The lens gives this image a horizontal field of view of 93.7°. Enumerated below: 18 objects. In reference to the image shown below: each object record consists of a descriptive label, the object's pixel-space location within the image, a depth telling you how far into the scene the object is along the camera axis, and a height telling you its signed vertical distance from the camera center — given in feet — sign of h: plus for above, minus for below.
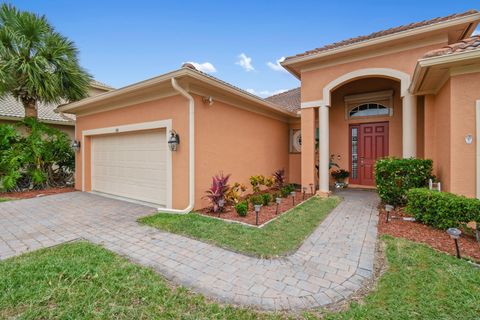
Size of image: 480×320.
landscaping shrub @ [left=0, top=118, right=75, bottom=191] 27.22 +0.22
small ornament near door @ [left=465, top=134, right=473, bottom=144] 14.78 +1.20
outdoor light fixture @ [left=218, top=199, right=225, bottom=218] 18.21 -3.66
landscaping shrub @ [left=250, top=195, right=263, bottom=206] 20.55 -3.94
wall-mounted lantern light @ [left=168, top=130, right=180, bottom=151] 18.73 +1.43
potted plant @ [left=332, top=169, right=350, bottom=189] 30.30 -2.68
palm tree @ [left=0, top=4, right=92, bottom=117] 25.68 +11.81
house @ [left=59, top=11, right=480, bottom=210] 15.26 +3.75
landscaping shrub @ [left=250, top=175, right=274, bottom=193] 24.12 -2.68
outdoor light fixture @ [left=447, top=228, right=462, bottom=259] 9.91 -3.37
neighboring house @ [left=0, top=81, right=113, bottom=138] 34.65 +7.19
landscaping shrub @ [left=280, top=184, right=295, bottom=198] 25.12 -3.79
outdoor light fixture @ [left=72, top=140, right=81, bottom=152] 30.12 +1.81
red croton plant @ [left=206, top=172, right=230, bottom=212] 18.38 -2.82
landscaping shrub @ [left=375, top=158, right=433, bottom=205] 18.20 -1.60
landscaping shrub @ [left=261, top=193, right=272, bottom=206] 21.12 -3.95
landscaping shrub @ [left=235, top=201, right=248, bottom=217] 17.48 -3.99
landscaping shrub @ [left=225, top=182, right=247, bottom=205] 20.29 -3.45
